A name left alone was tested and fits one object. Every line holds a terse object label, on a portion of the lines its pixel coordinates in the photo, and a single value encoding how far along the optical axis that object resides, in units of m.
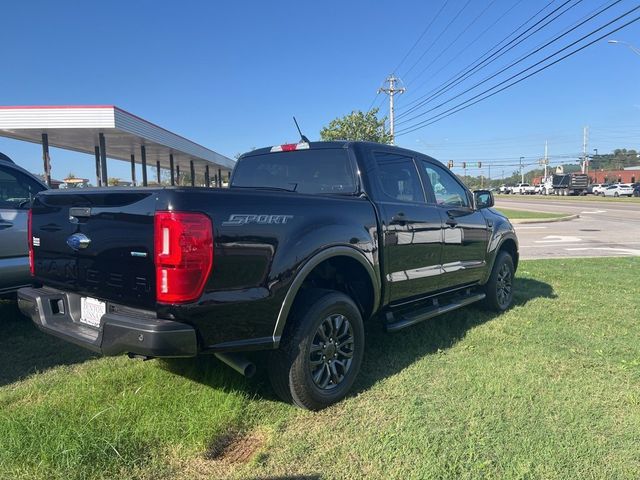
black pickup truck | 2.55
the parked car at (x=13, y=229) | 4.62
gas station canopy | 17.59
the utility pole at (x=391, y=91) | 41.25
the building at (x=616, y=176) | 90.88
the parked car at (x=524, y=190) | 81.19
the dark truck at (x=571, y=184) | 63.88
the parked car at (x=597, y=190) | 64.28
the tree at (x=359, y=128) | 35.09
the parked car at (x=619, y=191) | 56.72
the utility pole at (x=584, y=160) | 93.06
